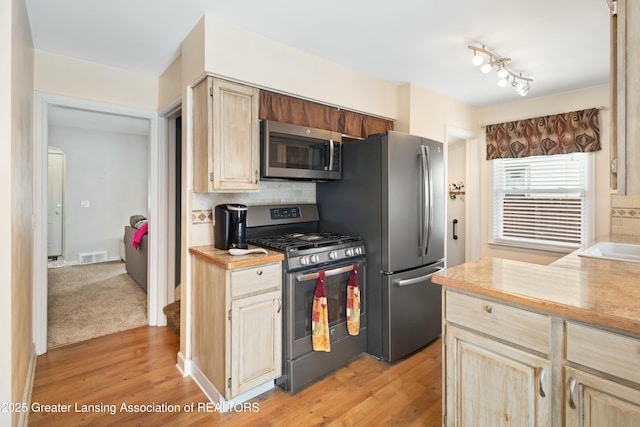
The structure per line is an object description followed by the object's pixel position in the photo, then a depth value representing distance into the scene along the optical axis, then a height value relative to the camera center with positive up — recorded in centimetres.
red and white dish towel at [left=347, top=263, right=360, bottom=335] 236 -67
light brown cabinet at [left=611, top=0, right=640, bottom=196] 113 +43
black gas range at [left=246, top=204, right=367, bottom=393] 209 -48
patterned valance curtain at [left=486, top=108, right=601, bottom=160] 318 +85
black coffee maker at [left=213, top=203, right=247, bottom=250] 212 -8
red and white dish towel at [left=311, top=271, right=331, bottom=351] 216 -73
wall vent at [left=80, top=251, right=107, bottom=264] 566 -79
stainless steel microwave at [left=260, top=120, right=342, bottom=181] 229 +48
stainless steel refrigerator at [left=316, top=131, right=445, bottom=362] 243 -10
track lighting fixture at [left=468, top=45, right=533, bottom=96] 234 +122
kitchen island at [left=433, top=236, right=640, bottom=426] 100 -48
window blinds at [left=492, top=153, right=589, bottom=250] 335 +14
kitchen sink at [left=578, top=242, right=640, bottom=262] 196 -26
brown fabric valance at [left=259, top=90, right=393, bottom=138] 238 +83
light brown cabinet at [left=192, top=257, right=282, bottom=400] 187 -70
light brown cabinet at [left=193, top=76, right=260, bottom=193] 206 +52
